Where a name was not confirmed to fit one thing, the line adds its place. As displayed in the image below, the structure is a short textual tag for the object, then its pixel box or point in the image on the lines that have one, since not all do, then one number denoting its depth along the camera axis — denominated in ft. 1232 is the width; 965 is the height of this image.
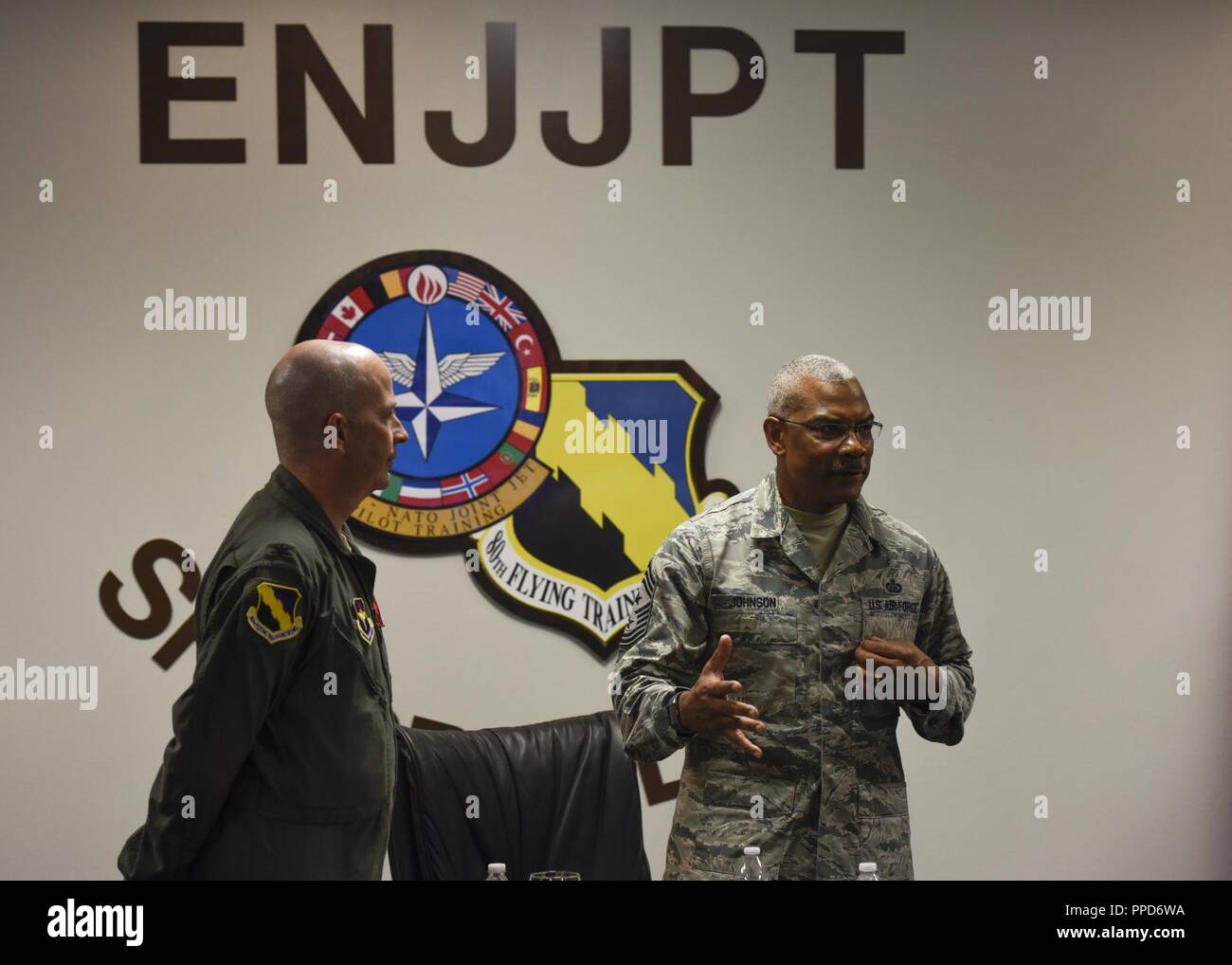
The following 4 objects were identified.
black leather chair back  8.30
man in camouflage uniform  7.46
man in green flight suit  5.99
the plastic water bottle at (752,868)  7.28
